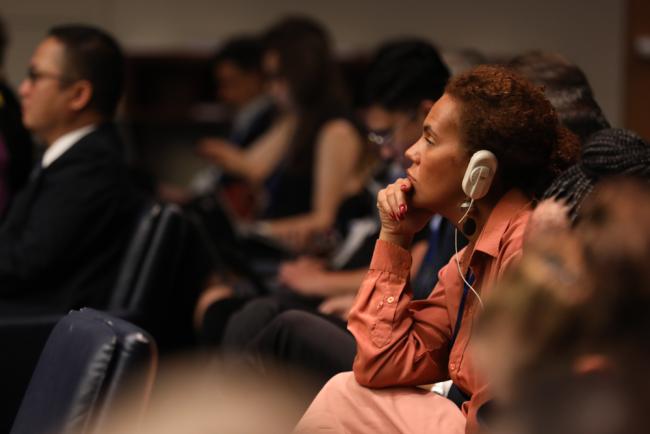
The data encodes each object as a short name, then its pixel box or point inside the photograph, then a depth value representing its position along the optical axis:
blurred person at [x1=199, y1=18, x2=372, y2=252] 8.47
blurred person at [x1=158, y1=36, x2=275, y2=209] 10.92
